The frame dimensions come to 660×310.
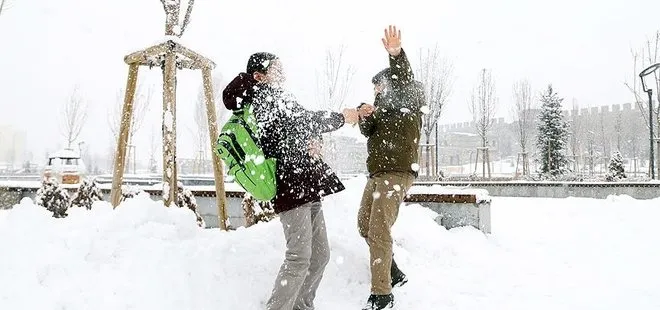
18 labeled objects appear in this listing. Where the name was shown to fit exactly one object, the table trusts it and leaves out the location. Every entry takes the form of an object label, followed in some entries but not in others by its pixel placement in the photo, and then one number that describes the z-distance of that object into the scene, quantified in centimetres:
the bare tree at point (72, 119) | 2970
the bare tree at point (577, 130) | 3544
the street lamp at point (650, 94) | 1419
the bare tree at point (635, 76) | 1839
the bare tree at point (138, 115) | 2540
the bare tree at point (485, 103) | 2412
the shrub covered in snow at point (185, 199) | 570
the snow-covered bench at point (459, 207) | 577
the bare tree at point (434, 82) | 2164
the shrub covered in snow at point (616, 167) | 1820
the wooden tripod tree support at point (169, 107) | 467
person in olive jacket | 329
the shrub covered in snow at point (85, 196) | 756
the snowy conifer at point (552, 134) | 2650
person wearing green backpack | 271
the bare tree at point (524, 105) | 2728
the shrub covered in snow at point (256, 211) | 579
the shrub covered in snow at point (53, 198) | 794
